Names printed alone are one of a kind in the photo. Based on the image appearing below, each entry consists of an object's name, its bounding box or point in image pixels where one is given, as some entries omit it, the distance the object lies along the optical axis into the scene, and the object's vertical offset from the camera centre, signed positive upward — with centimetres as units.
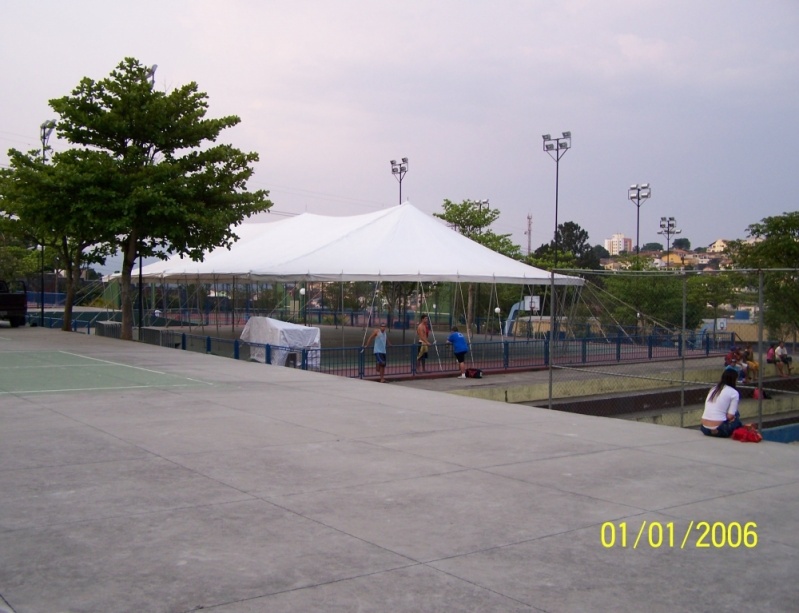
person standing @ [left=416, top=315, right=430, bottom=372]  2259 -93
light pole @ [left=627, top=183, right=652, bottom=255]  5403 +787
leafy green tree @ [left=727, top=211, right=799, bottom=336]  2980 +258
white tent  2670 +179
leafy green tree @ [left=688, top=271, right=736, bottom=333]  2639 +110
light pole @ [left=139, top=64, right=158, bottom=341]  2749 +782
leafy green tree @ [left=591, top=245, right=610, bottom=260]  15640 +1159
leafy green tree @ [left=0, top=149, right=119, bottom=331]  2506 +335
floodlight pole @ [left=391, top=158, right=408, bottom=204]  5038 +860
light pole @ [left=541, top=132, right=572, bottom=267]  4403 +902
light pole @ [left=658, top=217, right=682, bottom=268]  6070 +645
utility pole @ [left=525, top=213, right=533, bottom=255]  10925 +1049
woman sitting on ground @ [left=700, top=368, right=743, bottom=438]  1059 -127
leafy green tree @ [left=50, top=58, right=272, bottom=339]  2592 +465
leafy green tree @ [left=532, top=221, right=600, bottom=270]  8611 +753
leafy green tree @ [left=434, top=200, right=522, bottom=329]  5025 +538
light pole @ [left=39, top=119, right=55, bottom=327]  3557 +763
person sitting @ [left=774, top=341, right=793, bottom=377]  1567 -84
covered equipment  2315 -96
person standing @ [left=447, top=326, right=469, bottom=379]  2302 -114
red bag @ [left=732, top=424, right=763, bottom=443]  1041 -158
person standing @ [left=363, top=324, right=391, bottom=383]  2019 -107
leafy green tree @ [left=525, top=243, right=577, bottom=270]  5393 +347
